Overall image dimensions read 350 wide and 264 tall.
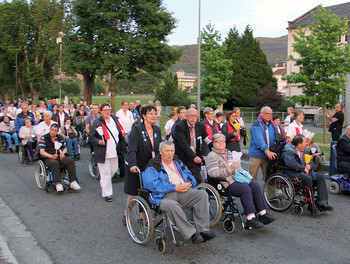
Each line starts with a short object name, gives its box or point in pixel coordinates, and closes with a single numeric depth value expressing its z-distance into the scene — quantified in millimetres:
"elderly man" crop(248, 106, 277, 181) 6983
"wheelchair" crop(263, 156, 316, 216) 6173
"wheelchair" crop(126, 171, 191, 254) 4656
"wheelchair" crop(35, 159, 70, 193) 8008
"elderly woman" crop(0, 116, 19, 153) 14477
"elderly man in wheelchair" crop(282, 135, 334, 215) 6145
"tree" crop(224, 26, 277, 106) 45500
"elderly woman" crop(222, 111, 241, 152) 8795
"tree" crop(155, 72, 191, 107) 40309
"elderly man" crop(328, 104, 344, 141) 13906
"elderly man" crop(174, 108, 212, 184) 6445
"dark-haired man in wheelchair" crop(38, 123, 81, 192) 7816
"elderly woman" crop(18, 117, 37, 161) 11109
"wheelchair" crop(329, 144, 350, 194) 7754
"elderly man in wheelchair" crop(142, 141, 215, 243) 4559
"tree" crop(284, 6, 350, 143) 15648
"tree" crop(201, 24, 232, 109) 36031
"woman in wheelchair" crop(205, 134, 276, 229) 5262
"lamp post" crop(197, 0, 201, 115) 19038
